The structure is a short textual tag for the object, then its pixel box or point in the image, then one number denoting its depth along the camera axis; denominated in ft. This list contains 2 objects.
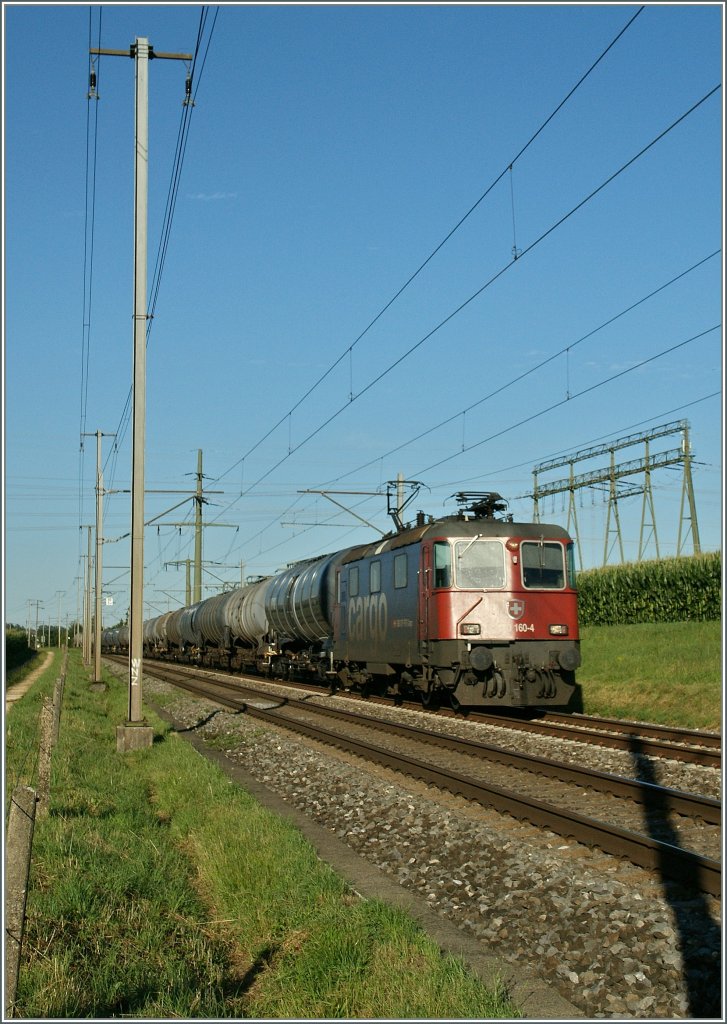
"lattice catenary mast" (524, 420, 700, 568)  117.50
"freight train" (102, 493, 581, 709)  55.31
